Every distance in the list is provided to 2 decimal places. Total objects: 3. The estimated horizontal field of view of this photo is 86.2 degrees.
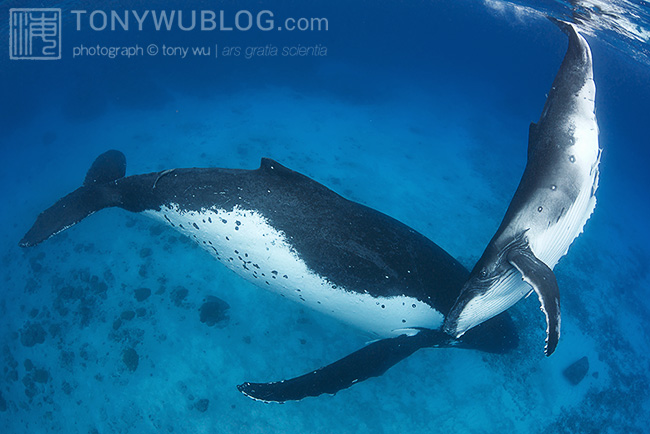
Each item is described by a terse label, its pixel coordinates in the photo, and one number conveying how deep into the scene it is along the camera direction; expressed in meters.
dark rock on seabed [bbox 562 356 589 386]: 7.90
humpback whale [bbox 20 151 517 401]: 5.02
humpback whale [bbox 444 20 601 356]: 2.97
